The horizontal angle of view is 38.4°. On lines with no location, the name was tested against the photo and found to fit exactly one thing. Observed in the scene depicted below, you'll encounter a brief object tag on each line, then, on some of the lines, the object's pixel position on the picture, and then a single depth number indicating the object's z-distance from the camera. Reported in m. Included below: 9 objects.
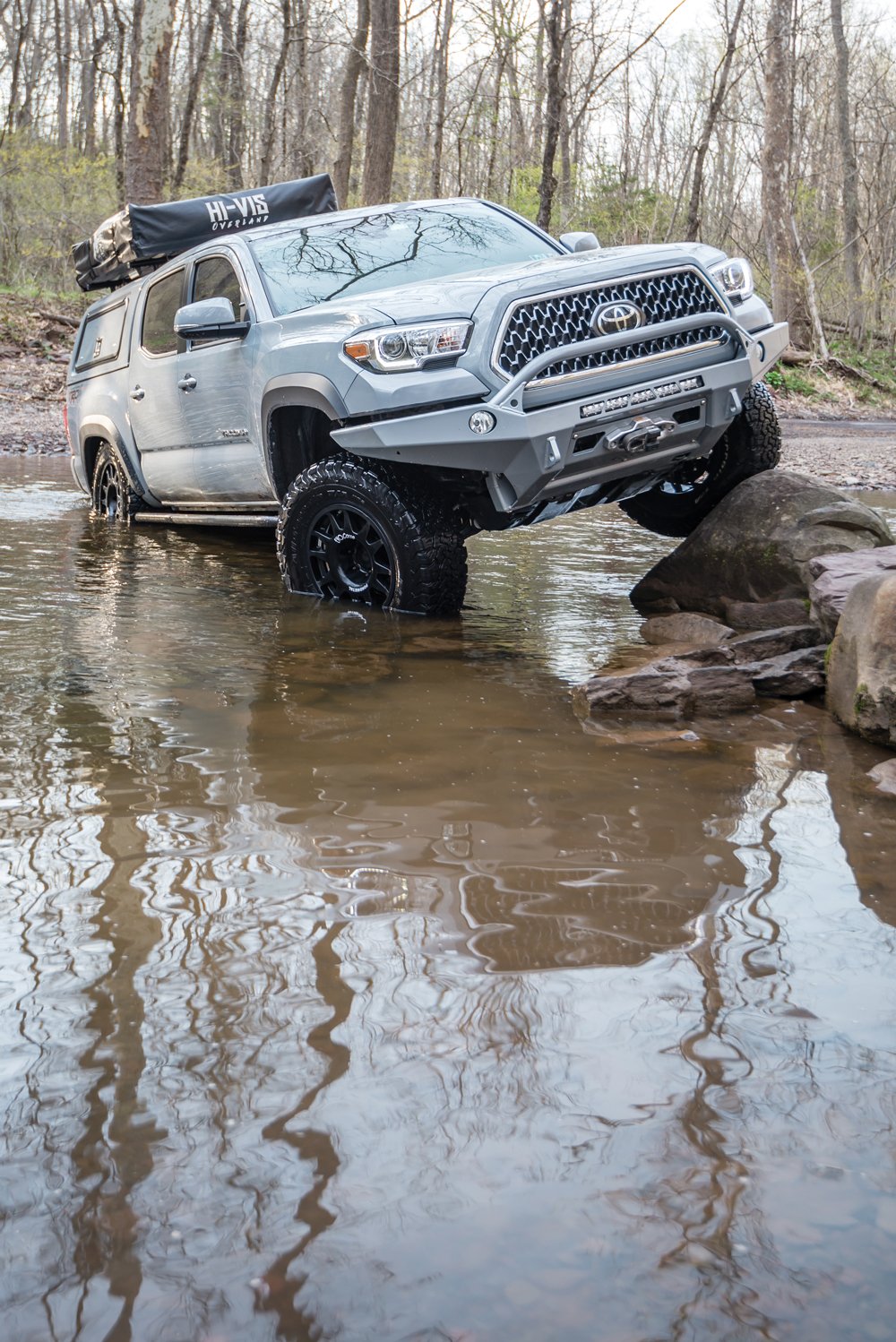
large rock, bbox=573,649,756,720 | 4.41
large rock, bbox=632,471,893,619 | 6.03
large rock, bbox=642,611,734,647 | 5.57
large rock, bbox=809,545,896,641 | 4.92
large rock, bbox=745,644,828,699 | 4.76
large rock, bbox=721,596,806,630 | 5.90
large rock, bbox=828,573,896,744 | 4.07
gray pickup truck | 5.26
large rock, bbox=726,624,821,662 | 5.18
